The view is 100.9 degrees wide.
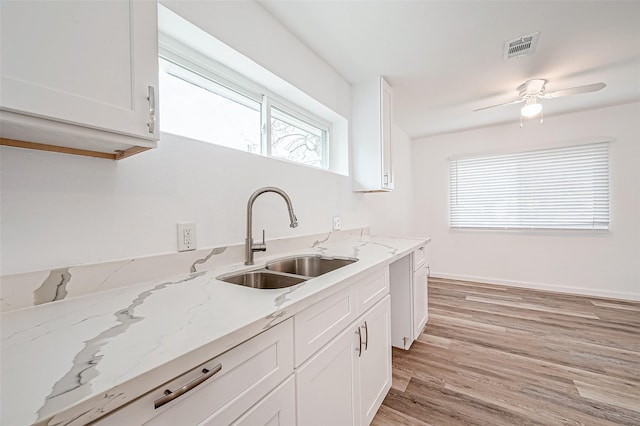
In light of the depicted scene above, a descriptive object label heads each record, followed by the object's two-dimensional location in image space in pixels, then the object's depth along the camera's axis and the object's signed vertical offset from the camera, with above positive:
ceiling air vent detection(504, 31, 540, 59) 1.91 +1.22
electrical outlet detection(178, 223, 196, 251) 1.16 -0.11
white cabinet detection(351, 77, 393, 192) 2.49 +0.72
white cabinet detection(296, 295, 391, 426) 0.89 -0.69
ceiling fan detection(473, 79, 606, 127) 2.35 +1.09
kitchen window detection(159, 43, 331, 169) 1.33 +0.63
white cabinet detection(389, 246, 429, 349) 2.13 -0.74
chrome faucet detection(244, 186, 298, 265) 1.34 -0.13
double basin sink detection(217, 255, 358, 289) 1.19 -0.32
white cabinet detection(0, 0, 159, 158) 0.60 +0.37
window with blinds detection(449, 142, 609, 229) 3.37 +0.25
